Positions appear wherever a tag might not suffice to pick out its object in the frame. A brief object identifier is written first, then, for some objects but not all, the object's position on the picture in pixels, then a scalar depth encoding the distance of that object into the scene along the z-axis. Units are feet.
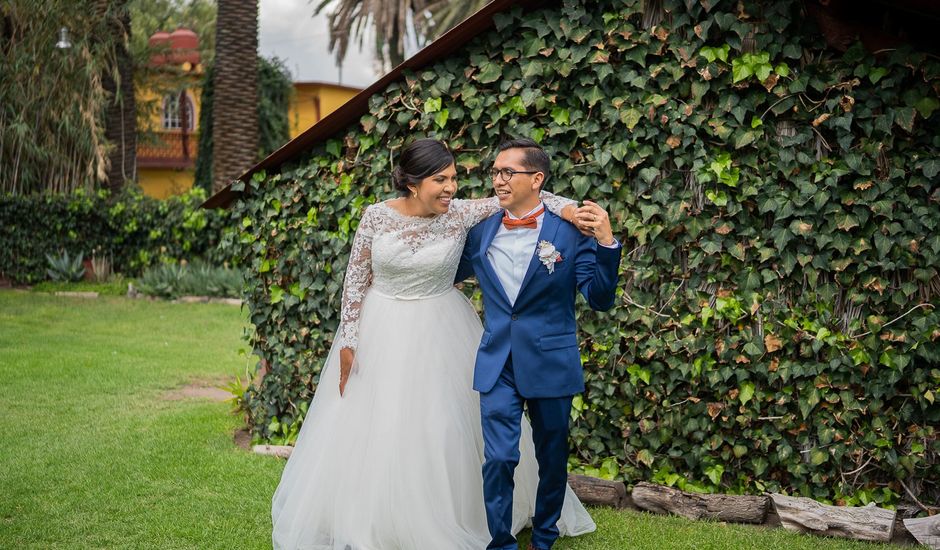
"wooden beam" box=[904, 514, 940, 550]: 15.03
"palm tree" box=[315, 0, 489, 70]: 71.87
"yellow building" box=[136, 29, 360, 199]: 94.27
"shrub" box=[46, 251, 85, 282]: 51.75
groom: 13.41
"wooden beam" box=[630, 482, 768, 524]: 16.38
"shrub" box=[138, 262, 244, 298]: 47.09
